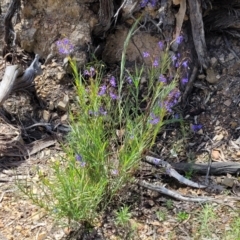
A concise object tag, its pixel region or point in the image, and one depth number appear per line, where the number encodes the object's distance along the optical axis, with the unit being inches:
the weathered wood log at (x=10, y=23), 137.6
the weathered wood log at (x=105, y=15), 133.7
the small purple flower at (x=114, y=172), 105.6
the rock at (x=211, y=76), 142.3
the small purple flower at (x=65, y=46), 107.8
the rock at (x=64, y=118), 134.4
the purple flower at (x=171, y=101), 106.0
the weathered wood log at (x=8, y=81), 125.7
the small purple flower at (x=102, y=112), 105.1
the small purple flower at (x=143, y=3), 124.6
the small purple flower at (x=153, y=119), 104.1
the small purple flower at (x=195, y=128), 133.6
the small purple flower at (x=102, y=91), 105.6
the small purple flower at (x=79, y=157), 102.1
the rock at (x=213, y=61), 144.3
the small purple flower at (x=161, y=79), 102.1
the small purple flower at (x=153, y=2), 126.6
